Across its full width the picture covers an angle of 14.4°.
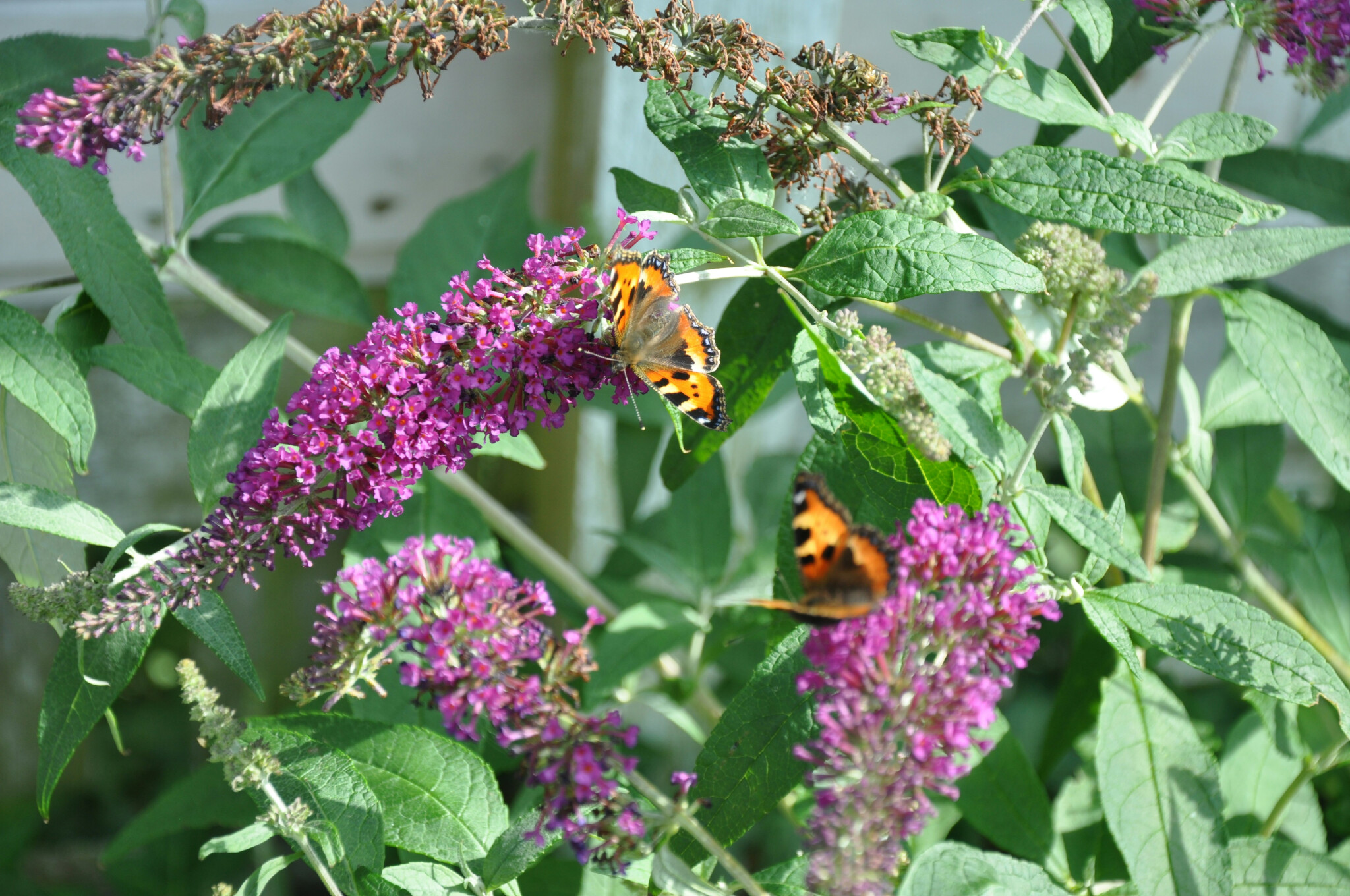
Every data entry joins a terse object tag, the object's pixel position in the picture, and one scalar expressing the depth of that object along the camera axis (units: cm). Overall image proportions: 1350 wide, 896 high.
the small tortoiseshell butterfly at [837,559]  111
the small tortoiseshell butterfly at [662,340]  117
